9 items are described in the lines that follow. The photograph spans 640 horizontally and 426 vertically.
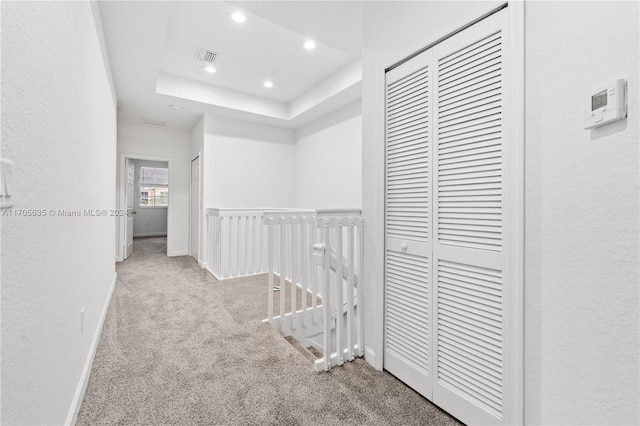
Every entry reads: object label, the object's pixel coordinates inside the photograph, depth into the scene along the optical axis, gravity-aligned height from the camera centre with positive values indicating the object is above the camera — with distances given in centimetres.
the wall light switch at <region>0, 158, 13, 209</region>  70 +7
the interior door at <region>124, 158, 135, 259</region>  524 +0
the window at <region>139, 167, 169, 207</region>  866 +76
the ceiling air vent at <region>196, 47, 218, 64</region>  323 +181
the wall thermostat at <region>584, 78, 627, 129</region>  90 +35
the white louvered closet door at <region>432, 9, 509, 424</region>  125 -4
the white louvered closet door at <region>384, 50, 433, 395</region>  156 -6
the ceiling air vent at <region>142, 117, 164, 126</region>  497 +157
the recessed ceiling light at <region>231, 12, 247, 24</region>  260 +179
